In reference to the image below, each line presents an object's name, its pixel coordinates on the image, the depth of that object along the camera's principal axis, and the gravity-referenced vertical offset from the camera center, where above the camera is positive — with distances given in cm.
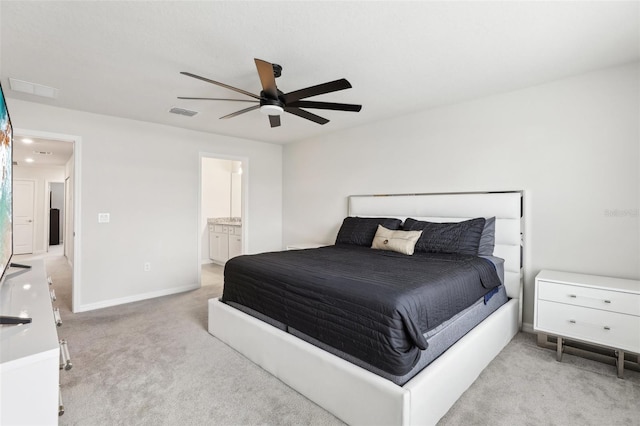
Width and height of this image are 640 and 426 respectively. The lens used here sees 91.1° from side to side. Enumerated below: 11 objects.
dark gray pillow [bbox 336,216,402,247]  385 -21
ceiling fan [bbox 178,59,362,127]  209 +87
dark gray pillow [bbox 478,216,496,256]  306 -25
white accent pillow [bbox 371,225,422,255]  326 -30
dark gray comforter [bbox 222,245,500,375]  168 -54
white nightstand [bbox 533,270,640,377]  224 -73
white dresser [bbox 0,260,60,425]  102 -56
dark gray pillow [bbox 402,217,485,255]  302 -24
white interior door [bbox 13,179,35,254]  775 -15
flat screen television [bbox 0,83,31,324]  175 +11
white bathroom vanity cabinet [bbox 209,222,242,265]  577 -59
